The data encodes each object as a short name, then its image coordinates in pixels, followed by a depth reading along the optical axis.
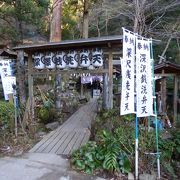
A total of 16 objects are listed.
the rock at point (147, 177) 3.93
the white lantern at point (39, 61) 6.64
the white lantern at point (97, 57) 5.96
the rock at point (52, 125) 7.10
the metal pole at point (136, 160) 3.95
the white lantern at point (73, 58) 6.22
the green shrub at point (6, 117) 5.79
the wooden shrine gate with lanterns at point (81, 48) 5.68
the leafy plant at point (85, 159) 4.09
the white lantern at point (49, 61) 6.54
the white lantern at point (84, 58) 6.07
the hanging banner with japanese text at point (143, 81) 4.03
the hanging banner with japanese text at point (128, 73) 3.90
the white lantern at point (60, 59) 6.38
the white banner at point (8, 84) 5.82
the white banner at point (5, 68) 6.18
